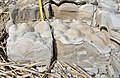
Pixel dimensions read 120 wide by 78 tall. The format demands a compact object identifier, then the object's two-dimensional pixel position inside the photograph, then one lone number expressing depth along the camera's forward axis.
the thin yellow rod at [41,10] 1.55
